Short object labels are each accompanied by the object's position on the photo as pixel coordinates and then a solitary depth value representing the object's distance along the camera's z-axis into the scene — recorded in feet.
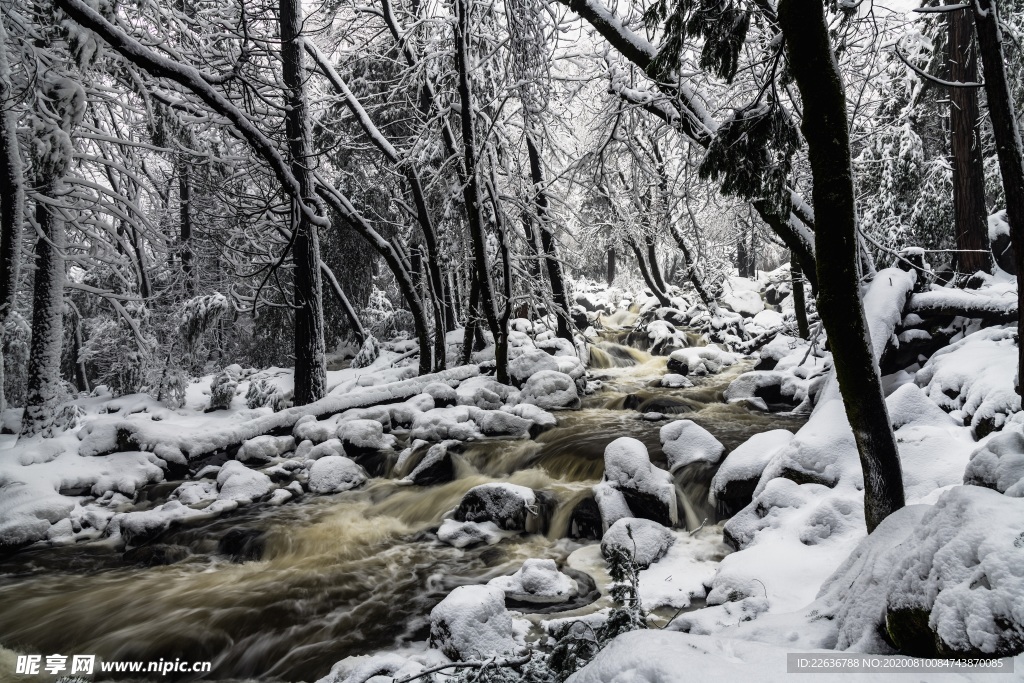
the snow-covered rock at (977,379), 14.43
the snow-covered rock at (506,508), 18.03
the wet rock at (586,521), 17.03
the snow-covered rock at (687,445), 20.11
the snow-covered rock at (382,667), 9.86
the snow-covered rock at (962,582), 4.90
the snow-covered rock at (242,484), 21.92
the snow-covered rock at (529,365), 37.83
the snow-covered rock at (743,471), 16.83
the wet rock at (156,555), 17.44
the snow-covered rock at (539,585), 13.24
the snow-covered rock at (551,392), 34.86
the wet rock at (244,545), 17.47
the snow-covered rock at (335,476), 22.85
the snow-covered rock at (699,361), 47.01
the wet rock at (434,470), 22.95
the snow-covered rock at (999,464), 7.98
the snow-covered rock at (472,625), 10.65
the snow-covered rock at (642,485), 16.99
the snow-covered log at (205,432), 25.21
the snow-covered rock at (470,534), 17.39
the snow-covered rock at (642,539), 14.57
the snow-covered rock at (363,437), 26.94
